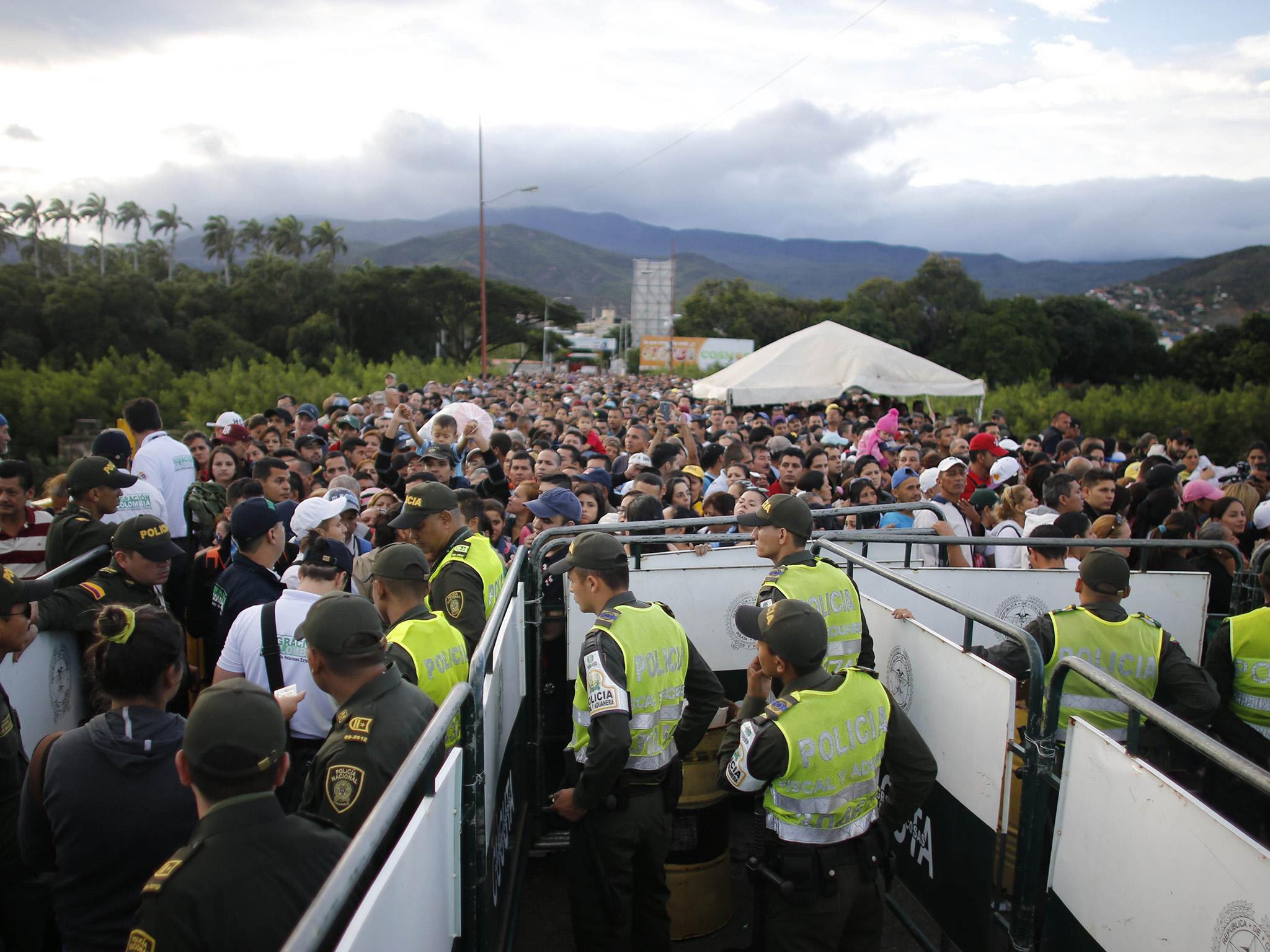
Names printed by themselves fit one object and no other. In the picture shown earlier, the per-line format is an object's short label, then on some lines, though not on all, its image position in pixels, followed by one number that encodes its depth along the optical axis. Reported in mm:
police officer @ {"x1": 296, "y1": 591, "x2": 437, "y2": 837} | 2553
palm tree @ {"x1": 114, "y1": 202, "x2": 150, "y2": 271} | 116000
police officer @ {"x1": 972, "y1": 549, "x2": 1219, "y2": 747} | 3713
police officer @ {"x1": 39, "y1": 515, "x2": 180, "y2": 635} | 3900
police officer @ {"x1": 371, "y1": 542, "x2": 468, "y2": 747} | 3324
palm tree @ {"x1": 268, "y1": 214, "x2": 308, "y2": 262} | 103938
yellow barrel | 4133
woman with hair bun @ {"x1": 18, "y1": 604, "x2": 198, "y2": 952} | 2398
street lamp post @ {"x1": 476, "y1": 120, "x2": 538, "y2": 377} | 33375
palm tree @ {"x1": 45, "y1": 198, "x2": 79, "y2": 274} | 103750
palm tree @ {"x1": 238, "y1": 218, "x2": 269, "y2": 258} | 107312
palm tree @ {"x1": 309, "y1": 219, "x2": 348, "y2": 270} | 99312
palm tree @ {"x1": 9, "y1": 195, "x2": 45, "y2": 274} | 100562
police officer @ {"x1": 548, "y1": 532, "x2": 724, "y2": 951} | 3395
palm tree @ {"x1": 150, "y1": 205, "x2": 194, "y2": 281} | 114875
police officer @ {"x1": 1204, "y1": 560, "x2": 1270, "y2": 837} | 3811
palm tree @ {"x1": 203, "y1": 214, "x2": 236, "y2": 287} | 107062
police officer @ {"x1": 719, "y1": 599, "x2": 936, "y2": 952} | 3084
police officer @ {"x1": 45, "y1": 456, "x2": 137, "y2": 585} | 4770
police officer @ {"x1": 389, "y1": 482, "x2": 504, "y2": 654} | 4102
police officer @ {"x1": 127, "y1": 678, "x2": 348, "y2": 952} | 1800
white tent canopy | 18062
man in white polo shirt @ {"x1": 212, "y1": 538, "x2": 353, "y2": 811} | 3459
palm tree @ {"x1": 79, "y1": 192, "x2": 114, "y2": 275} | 108875
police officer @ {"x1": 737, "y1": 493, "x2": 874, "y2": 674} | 3939
